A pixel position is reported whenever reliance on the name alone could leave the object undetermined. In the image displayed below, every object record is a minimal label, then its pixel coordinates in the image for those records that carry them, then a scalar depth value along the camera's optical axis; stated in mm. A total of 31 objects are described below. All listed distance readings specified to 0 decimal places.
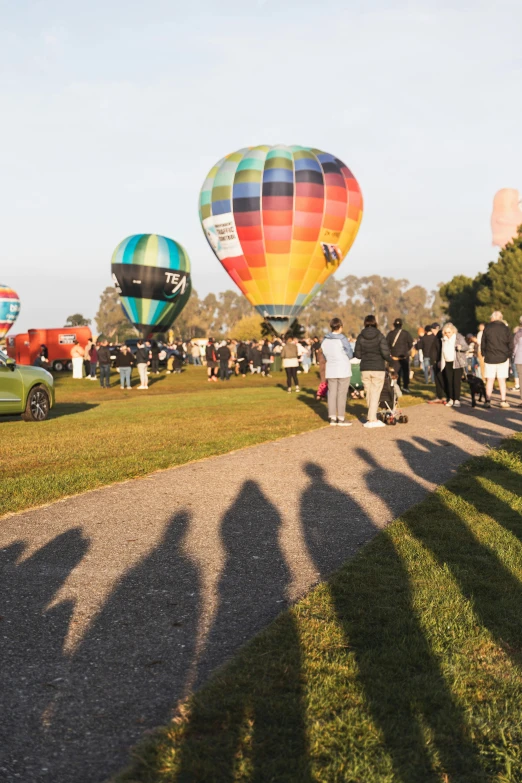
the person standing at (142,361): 30388
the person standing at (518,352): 16642
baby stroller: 14727
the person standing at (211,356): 35031
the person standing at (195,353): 54891
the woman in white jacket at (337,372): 14953
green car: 16297
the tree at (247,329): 112875
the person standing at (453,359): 17125
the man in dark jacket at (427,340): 22764
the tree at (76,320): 167750
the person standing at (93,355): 35031
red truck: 50594
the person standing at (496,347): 16984
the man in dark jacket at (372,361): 14312
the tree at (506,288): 58500
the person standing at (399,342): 22109
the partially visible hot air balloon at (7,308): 69062
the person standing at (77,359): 35656
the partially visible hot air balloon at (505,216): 68500
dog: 17641
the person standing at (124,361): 29891
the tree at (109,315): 182838
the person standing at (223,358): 34594
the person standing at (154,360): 43000
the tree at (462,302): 68875
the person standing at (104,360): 30203
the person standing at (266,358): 41438
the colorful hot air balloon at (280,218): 44719
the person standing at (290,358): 25375
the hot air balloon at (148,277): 56625
